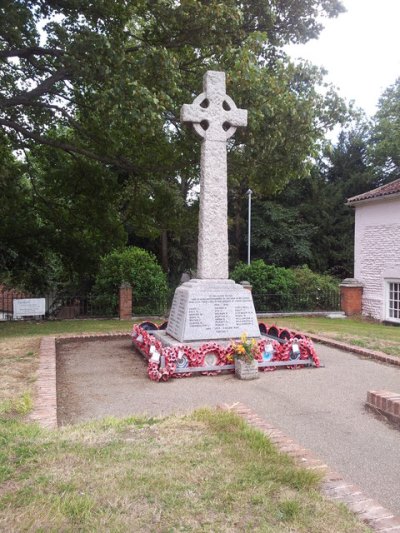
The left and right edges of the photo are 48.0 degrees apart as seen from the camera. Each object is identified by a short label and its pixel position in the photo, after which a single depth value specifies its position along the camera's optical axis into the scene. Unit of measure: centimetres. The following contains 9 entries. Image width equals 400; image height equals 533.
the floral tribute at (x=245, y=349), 681
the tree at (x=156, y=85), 918
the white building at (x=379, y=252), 1716
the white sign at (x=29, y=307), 1342
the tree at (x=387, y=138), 2816
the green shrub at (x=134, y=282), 1605
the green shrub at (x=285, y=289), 1770
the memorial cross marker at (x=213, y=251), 763
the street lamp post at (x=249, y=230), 2692
